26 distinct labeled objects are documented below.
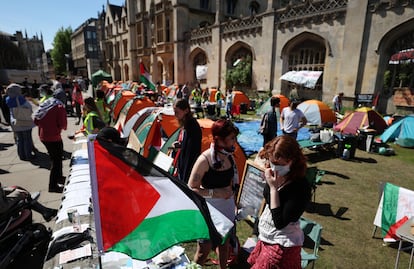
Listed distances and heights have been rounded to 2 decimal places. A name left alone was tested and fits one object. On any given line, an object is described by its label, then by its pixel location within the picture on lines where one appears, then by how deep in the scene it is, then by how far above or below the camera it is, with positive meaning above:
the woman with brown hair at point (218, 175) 2.52 -0.92
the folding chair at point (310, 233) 2.66 -1.77
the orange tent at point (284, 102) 14.78 -0.59
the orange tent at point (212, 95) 18.71 -0.31
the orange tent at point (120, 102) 11.26 -0.63
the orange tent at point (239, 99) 16.12 -0.50
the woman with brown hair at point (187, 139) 3.29 -0.67
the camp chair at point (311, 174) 4.08 -1.40
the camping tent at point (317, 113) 11.12 -0.93
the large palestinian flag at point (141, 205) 1.83 -0.92
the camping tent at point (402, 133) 8.81 -1.45
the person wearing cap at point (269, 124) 5.80 -0.78
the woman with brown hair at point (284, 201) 1.91 -0.89
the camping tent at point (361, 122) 9.40 -1.13
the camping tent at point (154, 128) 5.41 -1.04
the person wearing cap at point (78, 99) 12.16 -0.56
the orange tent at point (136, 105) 9.05 -0.61
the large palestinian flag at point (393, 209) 3.38 -1.71
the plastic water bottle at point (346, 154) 7.51 -1.93
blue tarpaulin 8.82 -1.92
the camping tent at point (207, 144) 5.04 -1.22
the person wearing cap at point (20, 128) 6.24 -1.12
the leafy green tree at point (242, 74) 20.05 +1.58
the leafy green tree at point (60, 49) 64.12 +10.81
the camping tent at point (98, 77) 23.25 +1.19
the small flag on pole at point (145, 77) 10.68 +0.59
